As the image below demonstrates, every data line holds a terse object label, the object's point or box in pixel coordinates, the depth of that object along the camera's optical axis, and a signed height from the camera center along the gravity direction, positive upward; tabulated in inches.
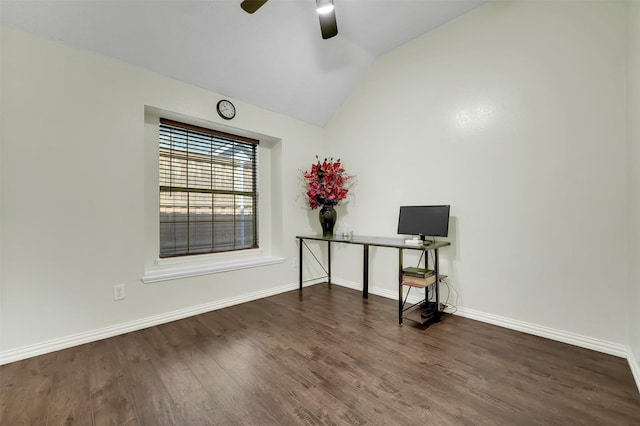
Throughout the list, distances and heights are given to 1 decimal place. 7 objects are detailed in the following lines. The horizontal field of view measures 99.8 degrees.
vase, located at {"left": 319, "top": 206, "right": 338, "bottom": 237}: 143.0 -3.1
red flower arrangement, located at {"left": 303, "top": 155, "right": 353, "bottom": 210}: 139.8 +15.2
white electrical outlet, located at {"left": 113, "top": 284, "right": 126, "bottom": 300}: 92.5 -26.7
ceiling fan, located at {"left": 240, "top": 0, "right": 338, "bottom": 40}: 73.4 +59.8
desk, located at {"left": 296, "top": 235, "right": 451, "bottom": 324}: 99.3 -12.7
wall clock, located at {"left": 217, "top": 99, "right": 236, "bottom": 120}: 118.4 +46.8
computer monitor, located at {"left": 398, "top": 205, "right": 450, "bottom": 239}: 103.7 -3.3
